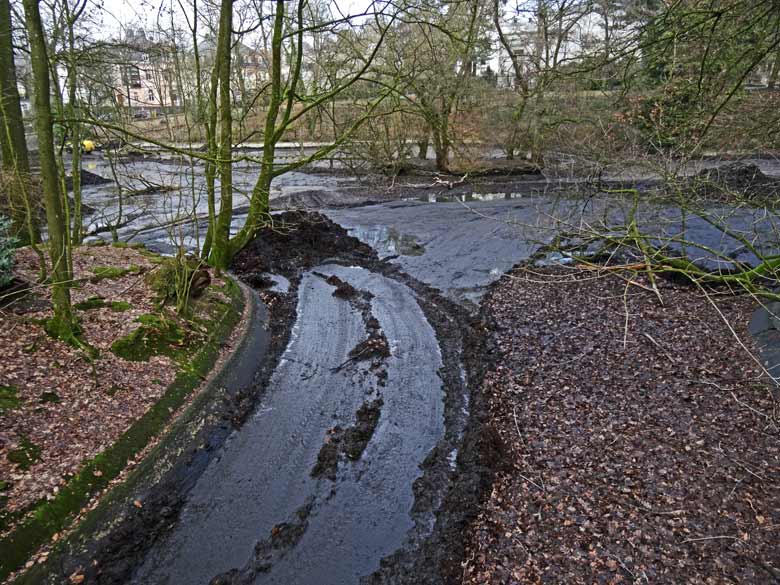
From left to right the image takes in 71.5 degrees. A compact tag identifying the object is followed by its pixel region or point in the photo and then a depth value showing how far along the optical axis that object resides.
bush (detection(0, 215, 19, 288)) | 7.26
